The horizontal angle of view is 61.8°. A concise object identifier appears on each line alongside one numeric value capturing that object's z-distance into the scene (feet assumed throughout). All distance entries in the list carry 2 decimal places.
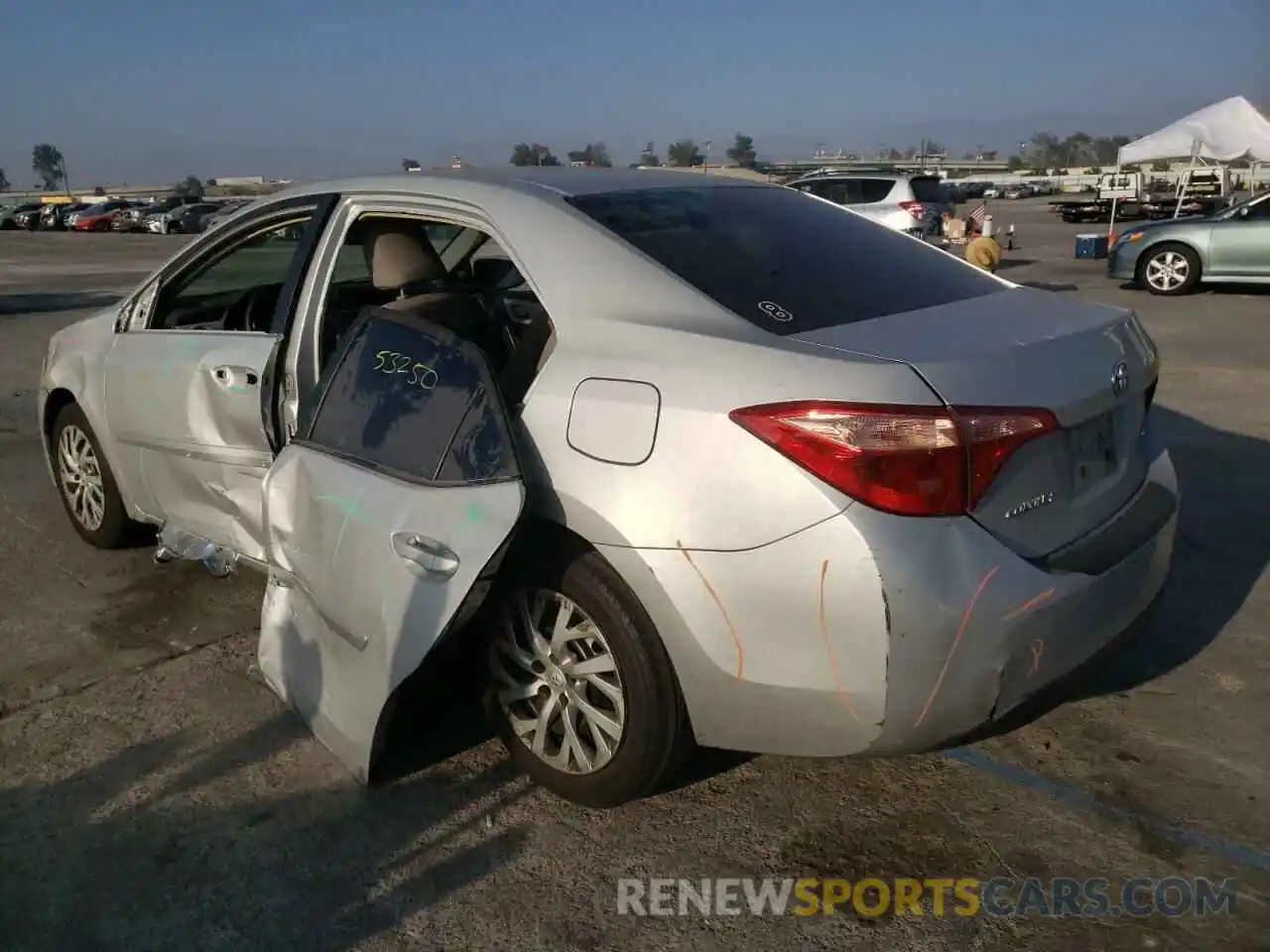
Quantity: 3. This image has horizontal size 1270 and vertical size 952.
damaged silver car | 7.64
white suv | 65.16
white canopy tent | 72.33
